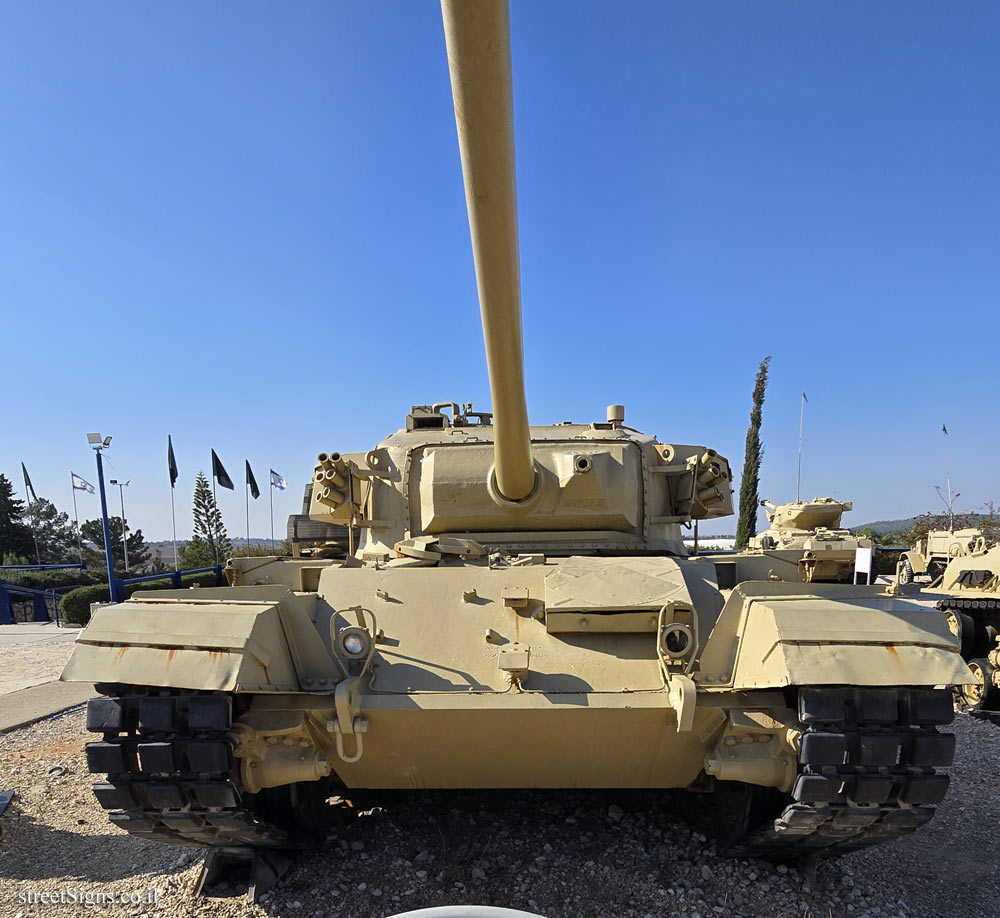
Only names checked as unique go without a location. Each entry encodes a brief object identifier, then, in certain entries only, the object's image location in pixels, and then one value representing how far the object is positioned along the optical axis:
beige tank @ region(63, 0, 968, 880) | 3.43
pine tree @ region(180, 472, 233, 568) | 38.12
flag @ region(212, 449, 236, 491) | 27.08
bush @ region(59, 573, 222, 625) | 18.23
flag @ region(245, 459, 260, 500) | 30.92
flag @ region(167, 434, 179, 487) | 26.20
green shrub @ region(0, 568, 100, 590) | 27.32
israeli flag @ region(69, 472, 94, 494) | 22.06
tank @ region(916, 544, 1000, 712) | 9.39
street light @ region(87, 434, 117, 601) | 16.31
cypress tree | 34.56
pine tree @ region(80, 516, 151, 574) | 41.34
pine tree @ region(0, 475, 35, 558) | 39.88
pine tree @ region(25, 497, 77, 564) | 44.56
